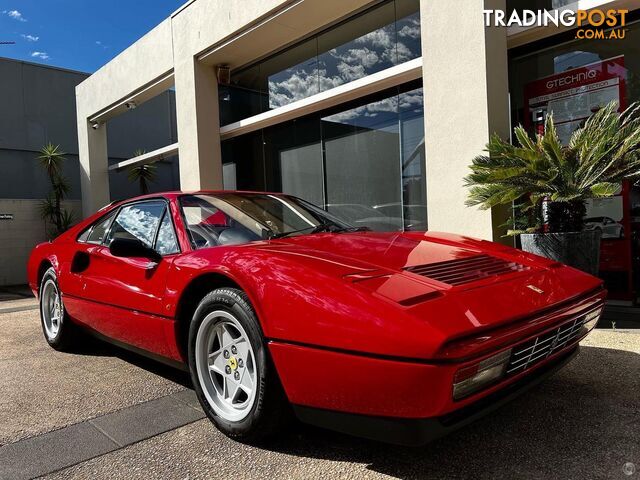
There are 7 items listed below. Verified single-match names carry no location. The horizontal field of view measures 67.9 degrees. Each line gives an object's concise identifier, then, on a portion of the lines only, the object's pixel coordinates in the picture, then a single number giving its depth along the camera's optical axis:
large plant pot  4.08
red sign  5.22
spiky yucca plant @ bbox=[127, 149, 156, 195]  14.43
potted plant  3.99
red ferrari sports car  1.60
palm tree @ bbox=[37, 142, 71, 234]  12.39
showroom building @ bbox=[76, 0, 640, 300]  5.10
